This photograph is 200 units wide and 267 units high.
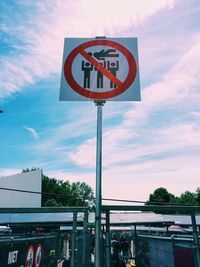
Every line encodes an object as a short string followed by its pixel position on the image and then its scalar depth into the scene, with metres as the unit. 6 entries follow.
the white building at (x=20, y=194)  22.21
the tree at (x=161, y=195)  71.99
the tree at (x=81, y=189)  96.29
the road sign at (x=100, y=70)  2.95
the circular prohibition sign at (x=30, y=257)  3.42
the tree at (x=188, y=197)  84.53
